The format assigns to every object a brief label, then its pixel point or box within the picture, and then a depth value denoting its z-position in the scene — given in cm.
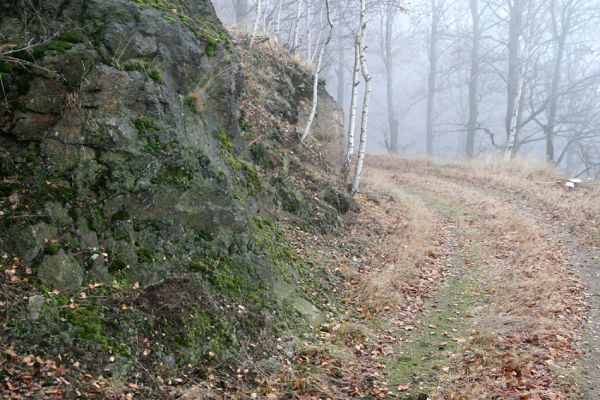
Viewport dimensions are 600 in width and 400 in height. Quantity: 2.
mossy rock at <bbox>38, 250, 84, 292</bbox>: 501
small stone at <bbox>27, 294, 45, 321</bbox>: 465
